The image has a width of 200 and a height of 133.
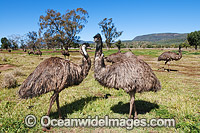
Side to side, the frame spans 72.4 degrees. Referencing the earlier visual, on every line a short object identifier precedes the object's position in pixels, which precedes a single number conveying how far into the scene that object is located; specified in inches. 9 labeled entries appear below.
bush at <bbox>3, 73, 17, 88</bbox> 328.0
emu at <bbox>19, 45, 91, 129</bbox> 173.2
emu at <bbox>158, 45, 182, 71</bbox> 631.8
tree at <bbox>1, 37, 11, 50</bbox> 3503.9
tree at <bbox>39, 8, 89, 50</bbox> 1695.4
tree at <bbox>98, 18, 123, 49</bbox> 2810.0
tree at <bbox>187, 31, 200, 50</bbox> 2495.1
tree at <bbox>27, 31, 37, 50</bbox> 3415.4
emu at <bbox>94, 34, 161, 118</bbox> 179.6
